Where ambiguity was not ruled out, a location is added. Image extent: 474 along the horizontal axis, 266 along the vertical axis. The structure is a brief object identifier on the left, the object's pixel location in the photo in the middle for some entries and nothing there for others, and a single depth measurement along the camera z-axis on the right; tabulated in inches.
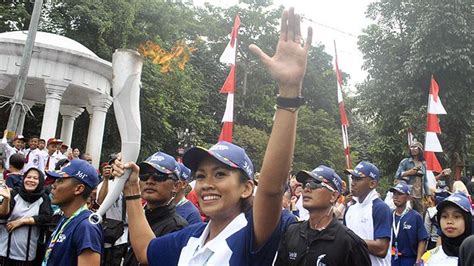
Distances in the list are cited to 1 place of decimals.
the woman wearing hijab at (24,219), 201.5
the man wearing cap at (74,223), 125.3
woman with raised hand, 75.6
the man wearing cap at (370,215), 181.6
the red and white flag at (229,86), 320.2
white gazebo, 538.0
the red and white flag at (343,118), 411.5
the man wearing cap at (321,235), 137.3
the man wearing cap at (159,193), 141.8
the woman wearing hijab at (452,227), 153.5
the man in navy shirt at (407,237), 251.8
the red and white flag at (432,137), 343.6
